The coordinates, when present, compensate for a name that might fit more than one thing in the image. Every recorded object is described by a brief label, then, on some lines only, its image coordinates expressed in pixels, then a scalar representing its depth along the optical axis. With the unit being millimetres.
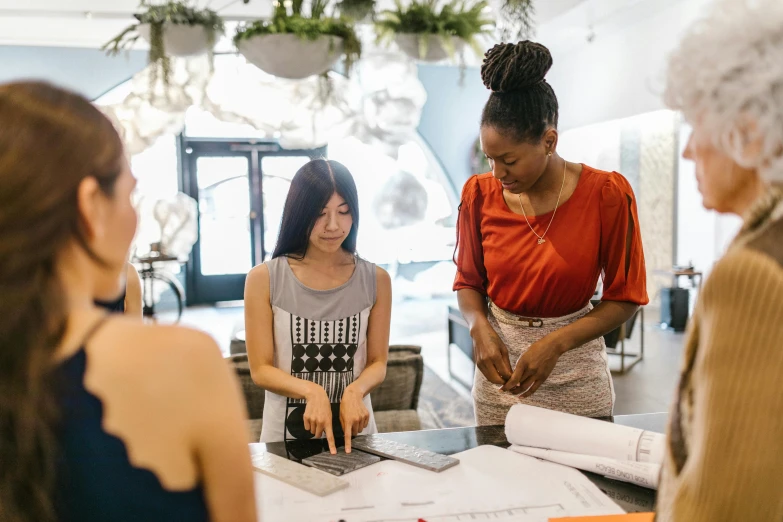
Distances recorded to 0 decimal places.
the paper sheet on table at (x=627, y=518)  1134
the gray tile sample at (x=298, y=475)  1260
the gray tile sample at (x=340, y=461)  1351
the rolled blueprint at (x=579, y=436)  1326
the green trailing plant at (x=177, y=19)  3193
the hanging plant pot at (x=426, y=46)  2998
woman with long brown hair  590
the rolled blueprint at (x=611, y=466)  1266
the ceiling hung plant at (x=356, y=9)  3133
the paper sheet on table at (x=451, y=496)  1173
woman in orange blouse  1753
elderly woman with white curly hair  636
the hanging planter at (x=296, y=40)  2875
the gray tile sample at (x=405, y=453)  1366
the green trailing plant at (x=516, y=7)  2737
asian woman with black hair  1888
